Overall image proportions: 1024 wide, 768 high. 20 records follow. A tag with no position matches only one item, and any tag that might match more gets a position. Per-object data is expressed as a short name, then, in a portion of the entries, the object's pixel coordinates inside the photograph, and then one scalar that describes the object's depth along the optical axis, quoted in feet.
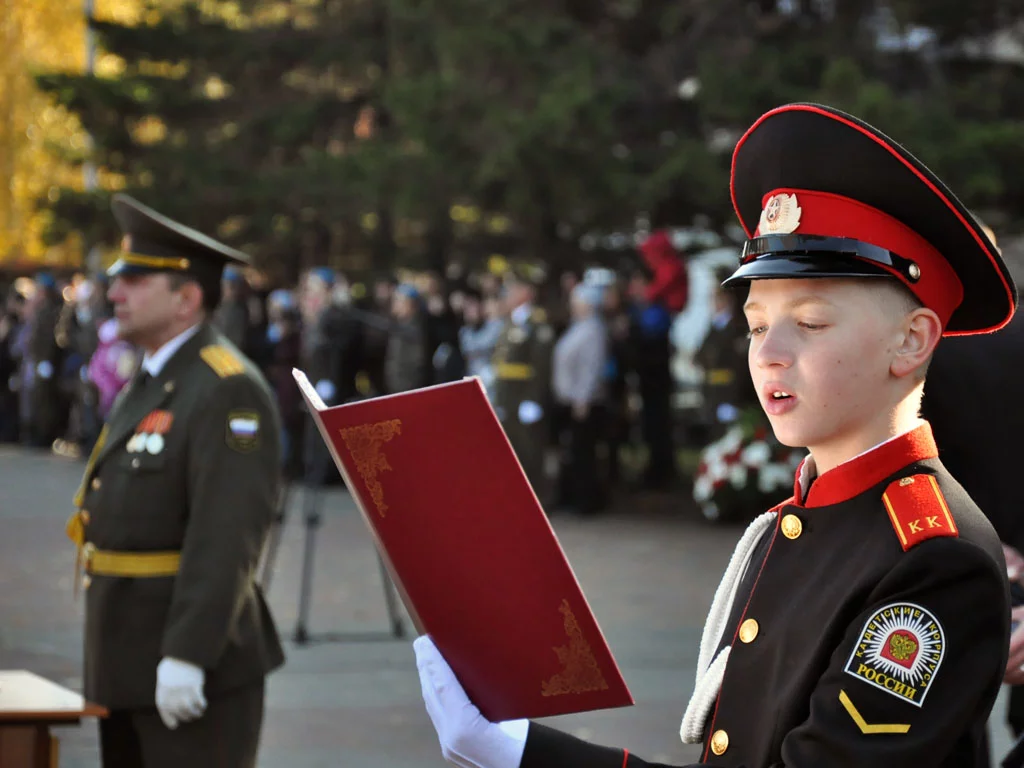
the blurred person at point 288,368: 51.57
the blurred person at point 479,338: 46.75
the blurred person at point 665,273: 46.83
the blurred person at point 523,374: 43.57
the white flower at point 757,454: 41.73
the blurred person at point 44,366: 63.77
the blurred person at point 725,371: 45.19
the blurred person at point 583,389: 44.27
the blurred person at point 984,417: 11.13
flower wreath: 41.55
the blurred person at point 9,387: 69.82
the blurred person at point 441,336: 49.75
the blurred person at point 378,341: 52.75
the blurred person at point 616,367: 47.09
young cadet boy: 6.04
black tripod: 27.07
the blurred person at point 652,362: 47.57
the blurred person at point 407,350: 48.67
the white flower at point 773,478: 41.24
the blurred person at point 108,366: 52.26
